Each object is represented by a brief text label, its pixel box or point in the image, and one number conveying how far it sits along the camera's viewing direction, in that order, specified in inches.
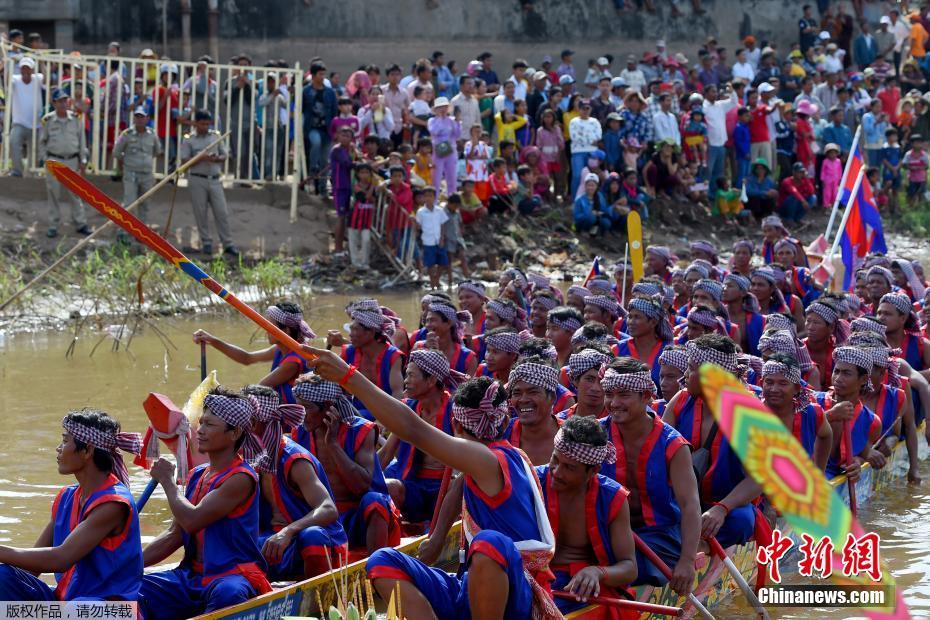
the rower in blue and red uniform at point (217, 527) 453.7
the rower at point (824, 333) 758.5
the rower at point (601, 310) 796.6
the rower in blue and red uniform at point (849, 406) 659.4
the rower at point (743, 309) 836.6
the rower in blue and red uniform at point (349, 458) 534.9
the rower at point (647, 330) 705.0
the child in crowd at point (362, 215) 1274.6
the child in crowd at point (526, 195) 1450.5
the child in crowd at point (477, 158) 1360.7
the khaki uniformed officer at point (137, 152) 1205.7
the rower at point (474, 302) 842.8
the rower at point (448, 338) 724.7
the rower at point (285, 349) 694.5
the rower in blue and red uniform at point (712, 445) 563.8
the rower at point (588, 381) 593.3
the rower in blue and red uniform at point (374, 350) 705.6
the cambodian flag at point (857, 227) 1063.0
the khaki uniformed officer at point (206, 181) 1203.2
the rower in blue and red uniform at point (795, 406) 595.5
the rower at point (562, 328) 741.3
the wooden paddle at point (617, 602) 458.9
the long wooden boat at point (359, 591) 459.8
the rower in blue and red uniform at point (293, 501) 495.5
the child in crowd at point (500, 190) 1405.0
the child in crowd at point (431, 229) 1279.5
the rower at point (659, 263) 1020.4
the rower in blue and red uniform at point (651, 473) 499.2
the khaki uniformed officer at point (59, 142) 1190.9
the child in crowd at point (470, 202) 1360.7
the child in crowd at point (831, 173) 1657.2
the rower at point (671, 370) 603.2
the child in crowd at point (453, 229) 1305.4
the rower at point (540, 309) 812.0
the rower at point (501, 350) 665.0
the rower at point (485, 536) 397.7
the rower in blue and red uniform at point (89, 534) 430.9
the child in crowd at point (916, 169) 1784.0
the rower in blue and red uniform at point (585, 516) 448.4
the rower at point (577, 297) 863.7
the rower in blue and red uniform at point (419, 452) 602.2
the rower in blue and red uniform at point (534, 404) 524.1
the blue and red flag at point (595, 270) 973.2
